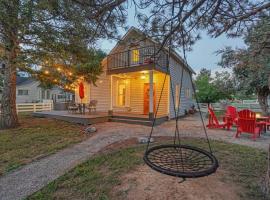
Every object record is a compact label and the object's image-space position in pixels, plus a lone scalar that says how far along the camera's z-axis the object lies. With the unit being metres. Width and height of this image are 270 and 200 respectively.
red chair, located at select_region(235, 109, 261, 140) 6.50
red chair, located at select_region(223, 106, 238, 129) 8.26
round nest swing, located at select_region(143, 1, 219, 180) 1.85
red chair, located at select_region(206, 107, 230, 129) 8.38
